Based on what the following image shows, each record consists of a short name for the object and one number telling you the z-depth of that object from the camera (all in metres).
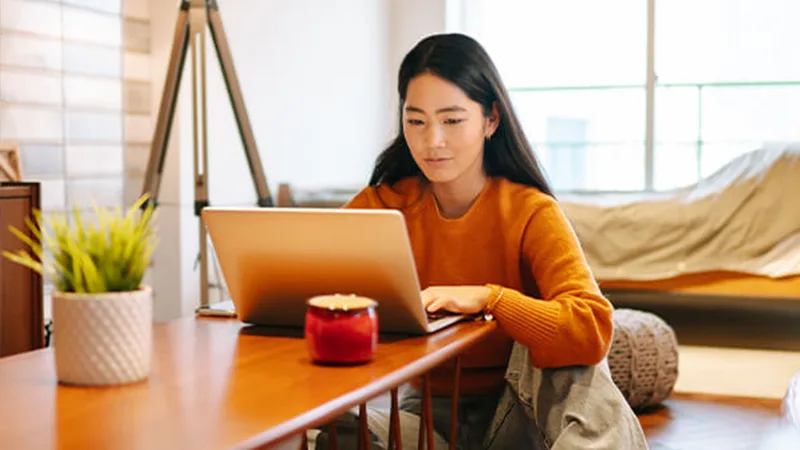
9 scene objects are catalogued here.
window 5.82
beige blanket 3.82
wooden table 0.88
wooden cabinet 2.63
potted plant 1.05
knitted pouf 2.89
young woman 1.63
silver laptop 1.29
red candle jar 1.17
